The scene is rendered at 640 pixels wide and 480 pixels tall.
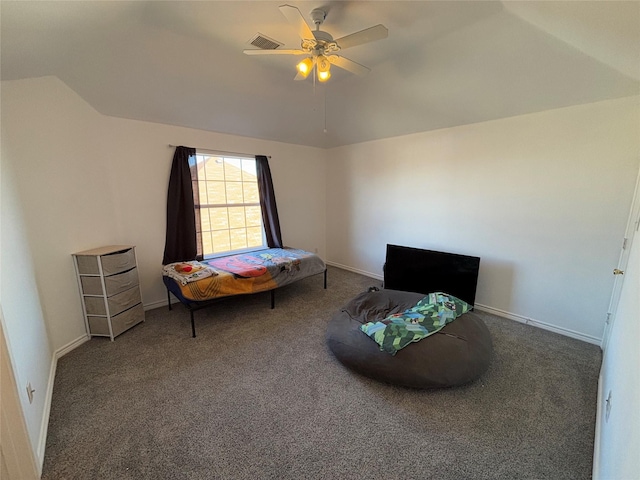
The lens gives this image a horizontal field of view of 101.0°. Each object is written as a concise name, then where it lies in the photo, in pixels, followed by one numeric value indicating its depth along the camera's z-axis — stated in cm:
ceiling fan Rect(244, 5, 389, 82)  151
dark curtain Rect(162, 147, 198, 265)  333
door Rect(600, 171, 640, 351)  217
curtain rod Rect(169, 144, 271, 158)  354
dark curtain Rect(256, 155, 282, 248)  414
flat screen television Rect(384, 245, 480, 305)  312
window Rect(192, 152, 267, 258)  374
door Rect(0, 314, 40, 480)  119
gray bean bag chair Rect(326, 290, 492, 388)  193
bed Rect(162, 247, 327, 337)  275
